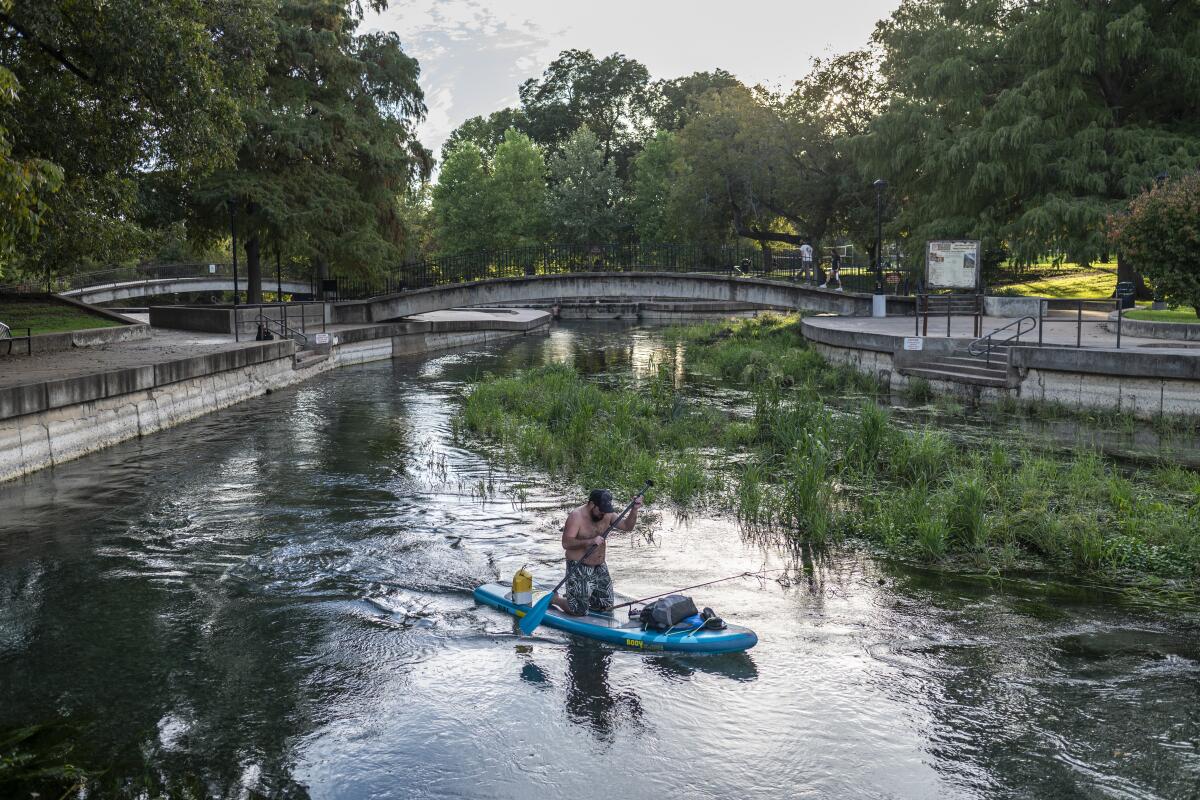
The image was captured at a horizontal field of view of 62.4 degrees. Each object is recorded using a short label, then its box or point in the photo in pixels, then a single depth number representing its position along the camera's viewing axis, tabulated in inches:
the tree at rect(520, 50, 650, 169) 3260.3
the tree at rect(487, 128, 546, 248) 2576.3
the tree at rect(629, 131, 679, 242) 2456.9
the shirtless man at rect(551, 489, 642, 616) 347.3
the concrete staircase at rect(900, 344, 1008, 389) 796.6
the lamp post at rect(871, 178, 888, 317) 1312.7
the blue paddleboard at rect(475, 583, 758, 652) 331.9
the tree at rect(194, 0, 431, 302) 1279.5
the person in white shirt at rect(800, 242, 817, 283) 1476.4
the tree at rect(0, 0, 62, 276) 368.5
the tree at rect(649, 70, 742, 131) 2999.5
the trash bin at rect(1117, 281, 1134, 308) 790.8
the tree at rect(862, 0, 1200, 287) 1173.1
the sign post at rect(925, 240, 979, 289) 984.3
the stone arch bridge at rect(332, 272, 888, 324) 1509.6
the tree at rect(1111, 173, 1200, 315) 787.3
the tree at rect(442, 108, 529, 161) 3368.6
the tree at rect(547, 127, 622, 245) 2458.2
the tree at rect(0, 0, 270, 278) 614.2
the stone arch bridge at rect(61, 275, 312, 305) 2180.1
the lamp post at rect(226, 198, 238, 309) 1110.1
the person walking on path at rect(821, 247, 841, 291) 1454.2
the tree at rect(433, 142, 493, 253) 2598.4
